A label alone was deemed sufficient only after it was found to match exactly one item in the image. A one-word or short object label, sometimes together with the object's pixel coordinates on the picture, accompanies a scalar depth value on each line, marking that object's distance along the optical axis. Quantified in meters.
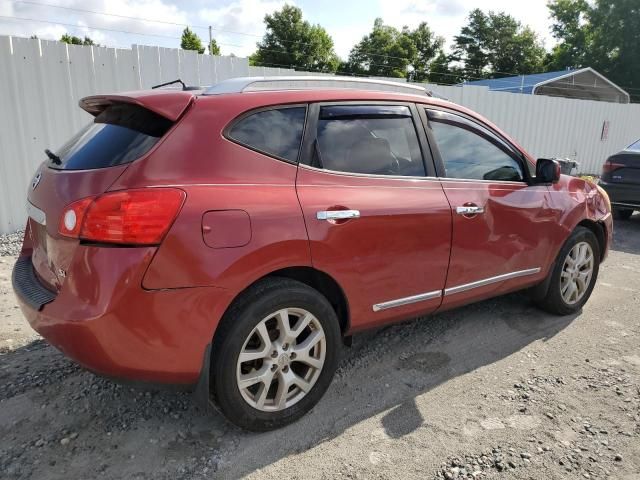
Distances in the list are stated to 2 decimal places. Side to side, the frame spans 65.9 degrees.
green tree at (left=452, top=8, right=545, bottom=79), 58.38
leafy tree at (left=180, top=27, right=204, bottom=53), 49.25
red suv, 2.12
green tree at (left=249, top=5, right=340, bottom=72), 51.19
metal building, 31.33
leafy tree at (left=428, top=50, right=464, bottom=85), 58.25
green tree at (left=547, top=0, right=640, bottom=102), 44.44
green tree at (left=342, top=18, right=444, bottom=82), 56.69
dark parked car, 7.72
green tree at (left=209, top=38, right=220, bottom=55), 53.75
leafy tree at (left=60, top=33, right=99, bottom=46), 52.75
